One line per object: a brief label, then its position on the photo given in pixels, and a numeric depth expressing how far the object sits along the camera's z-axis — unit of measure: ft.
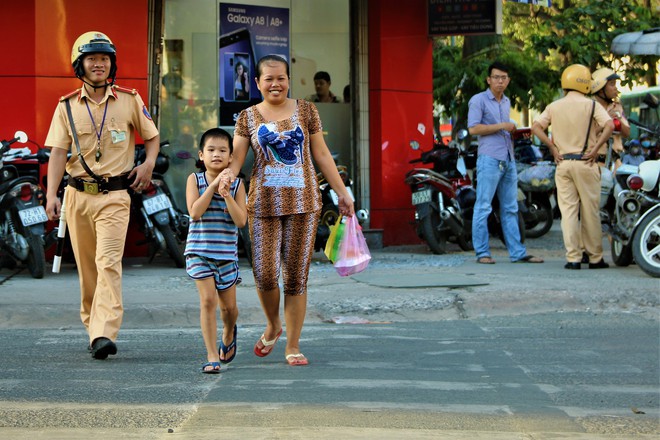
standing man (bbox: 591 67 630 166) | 38.06
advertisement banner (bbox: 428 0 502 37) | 45.19
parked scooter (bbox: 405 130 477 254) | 41.24
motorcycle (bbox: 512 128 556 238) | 48.26
